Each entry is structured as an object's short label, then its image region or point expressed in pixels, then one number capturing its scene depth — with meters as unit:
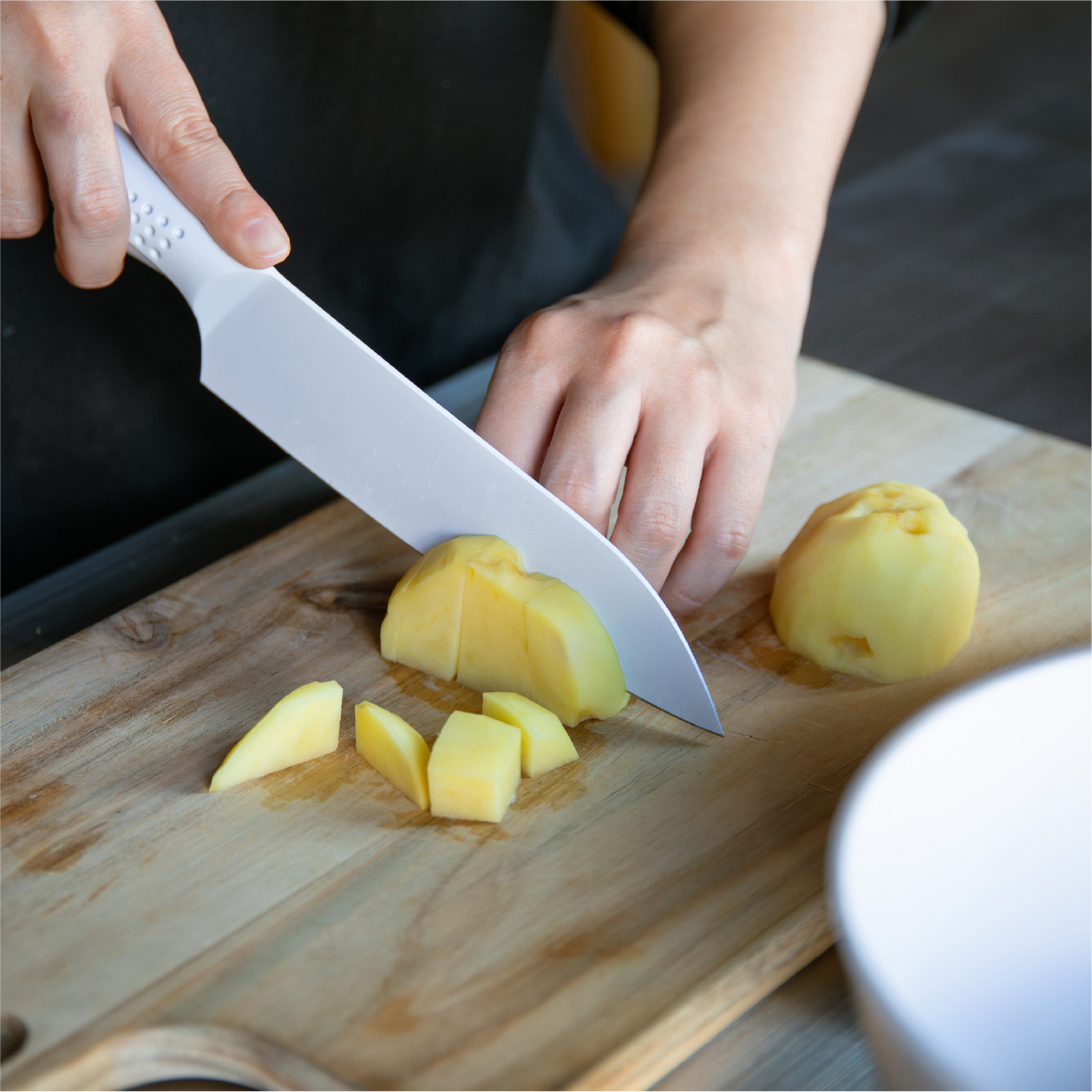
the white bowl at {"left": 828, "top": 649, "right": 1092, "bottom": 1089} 0.55
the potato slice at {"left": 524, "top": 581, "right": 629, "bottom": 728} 0.66
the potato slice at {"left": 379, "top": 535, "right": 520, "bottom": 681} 0.68
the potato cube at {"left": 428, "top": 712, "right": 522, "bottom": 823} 0.64
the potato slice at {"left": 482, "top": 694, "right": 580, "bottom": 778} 0.65
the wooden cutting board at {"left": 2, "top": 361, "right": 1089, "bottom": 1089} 0.60
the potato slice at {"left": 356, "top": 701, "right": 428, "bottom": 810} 0.65
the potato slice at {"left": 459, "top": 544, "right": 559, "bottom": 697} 0.67
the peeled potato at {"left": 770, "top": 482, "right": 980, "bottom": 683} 0.68
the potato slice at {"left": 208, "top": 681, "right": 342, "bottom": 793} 0.65
